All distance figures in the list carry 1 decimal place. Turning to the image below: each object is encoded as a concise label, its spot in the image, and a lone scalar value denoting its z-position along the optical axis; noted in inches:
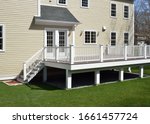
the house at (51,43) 539.8
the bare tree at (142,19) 1534.9
